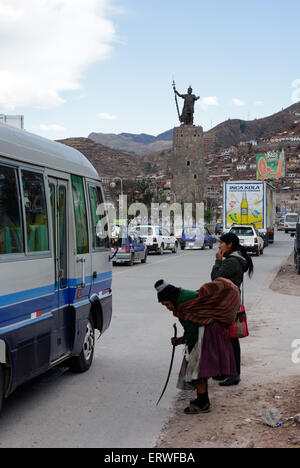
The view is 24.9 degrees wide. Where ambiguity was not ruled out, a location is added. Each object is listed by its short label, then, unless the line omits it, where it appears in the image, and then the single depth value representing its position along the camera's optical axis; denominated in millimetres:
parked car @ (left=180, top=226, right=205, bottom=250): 43062
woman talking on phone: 7246
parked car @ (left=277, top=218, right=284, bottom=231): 104238
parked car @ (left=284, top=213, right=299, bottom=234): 79562
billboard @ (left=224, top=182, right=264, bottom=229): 39781
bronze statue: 97875
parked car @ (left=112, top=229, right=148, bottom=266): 27875
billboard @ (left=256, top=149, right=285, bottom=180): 121812
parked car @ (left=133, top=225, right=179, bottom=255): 36719
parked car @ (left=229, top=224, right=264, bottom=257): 34500
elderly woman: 6082
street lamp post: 84219
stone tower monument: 98625
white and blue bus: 5871
